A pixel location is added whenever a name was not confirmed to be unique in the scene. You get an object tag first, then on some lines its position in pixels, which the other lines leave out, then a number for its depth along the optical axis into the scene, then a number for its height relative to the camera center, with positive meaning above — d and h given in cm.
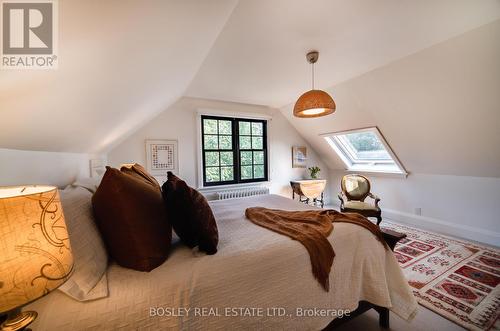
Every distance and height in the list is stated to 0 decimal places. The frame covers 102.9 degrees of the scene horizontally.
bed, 77 -57
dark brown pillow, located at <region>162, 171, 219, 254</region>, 111 -29
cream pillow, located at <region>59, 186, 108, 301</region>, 79 -37
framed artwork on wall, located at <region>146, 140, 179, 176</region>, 329 +19
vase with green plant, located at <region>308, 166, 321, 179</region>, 464 -13
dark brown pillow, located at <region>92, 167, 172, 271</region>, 93 -26
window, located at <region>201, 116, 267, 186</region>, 385 +35
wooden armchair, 310 -53
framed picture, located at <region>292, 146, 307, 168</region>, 470 +23
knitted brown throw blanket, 119 -44
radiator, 381 -51
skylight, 365 +30
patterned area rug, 157 -114
